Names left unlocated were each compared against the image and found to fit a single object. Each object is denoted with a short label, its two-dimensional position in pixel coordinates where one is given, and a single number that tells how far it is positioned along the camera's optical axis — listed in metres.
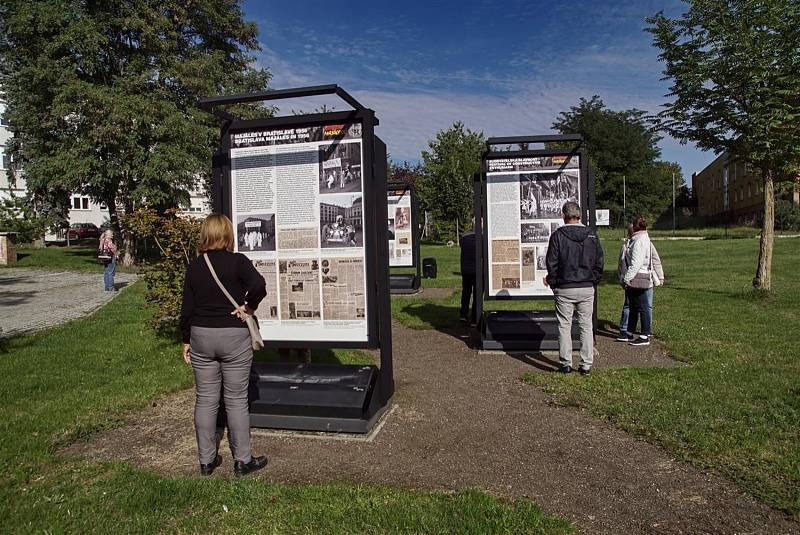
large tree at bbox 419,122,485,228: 38.66
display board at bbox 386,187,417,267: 17.53
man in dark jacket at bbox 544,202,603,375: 6.97
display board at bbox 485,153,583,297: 8.49
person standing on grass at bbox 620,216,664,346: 8.68
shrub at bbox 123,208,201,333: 7.81
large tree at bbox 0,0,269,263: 24.23
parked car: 56.19
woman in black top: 4.15
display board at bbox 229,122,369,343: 5.34
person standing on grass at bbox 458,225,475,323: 10.06
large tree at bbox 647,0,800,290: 11.47
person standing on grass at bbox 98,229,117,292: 17.88
